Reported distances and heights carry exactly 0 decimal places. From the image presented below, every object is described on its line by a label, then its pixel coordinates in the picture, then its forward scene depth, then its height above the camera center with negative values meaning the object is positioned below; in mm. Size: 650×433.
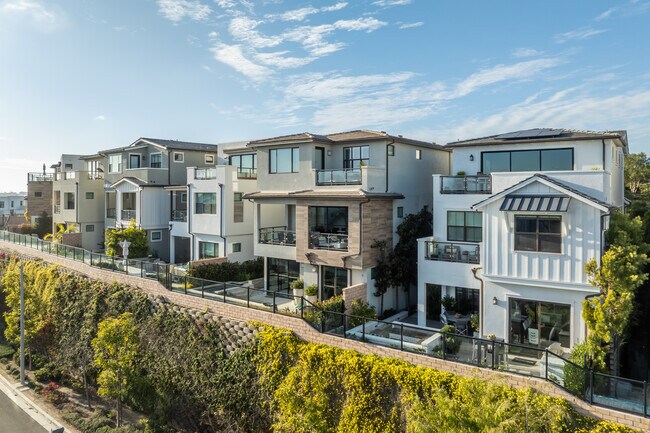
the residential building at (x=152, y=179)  33562 +2757
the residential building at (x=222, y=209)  27781 +210
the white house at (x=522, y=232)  15023 -764
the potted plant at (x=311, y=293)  20844 -4037
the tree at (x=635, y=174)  37688 +3468
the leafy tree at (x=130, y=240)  29562 -2035
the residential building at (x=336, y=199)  20703 +690
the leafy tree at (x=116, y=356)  19250 -6730
